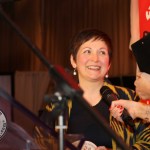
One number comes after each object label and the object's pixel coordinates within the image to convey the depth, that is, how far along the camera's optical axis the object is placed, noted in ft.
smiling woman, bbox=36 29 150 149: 7.03
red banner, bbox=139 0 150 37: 7.80
